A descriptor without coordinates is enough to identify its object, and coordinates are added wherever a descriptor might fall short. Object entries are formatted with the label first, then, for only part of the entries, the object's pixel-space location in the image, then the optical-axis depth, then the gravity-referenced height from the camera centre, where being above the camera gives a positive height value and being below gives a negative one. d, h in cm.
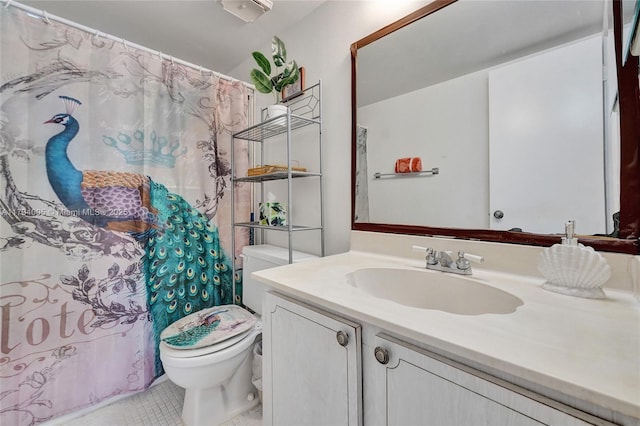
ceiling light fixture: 134 +109
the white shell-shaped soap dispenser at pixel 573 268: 65 -16
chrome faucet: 86 -18
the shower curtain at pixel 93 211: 117 +0
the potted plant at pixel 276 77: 141 +76
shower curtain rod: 116 +93
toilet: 112 -64
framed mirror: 71 +29
